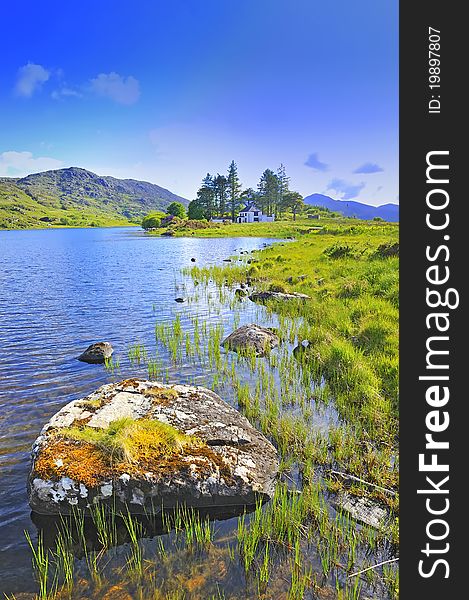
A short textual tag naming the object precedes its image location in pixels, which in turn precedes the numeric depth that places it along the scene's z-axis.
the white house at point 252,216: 159.12
